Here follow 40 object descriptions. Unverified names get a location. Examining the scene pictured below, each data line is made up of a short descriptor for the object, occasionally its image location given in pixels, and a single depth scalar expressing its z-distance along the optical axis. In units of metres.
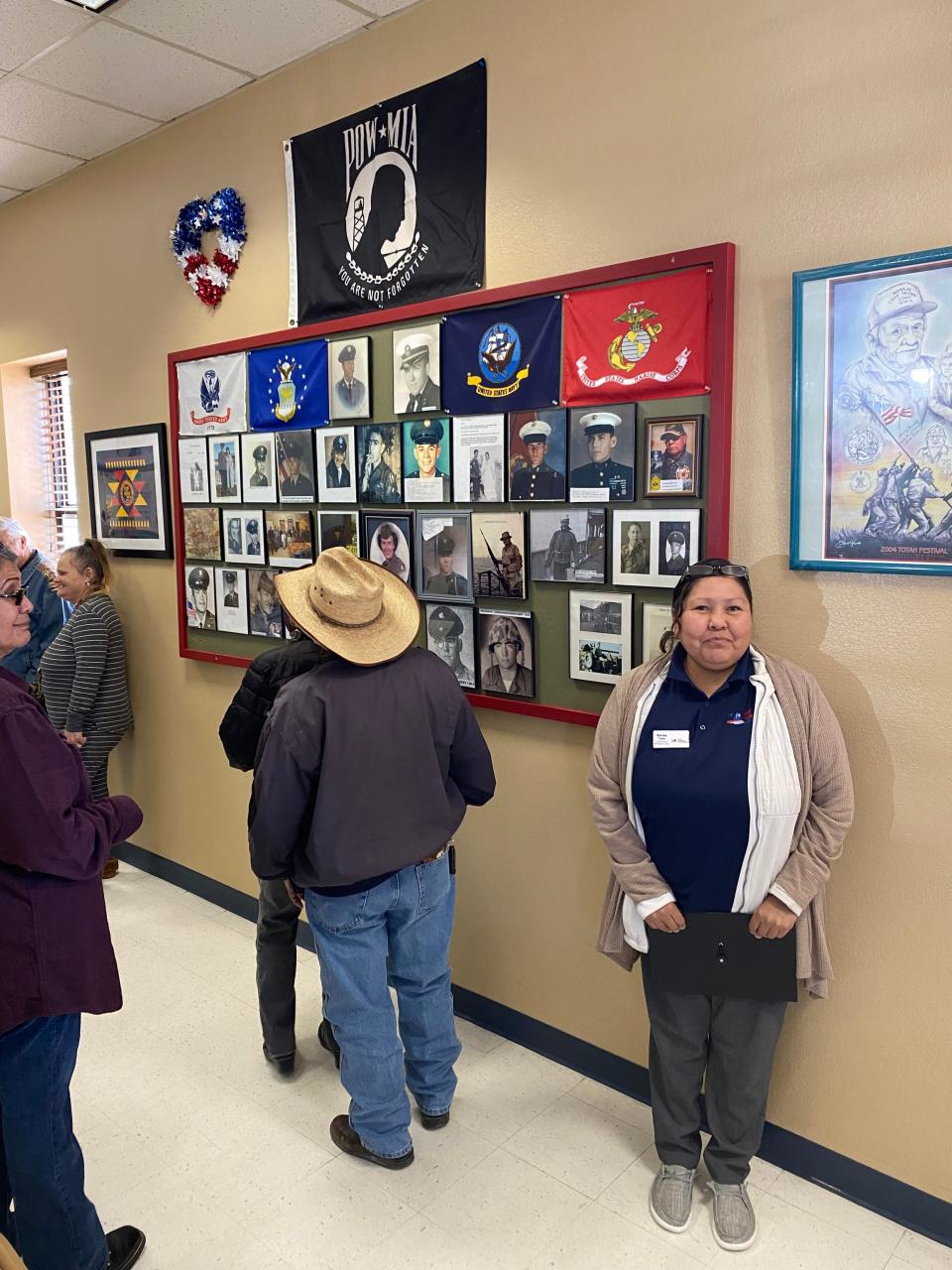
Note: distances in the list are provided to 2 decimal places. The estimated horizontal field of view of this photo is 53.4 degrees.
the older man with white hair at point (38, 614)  4.29
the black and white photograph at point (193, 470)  3.71
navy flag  2.58
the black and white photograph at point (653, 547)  2.35
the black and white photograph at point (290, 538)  3.35
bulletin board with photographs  2.35
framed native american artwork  3.96
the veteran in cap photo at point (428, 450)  2.87
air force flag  3.20
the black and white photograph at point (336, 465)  3.15
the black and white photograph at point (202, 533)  3.71
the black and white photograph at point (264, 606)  3.51
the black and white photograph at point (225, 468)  3.57
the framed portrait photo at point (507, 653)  2.72
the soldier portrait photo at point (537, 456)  2.58
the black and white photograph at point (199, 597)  3.77
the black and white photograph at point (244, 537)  3.53
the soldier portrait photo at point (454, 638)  2.87
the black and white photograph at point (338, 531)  3.18
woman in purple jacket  1.73
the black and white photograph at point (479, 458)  2.72
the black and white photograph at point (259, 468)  3.42
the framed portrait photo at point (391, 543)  3.00
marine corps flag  2.29
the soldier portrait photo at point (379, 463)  3.01
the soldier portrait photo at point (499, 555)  2.71
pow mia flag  2.73
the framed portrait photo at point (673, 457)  2.31
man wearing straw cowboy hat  2.20
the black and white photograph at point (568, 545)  2.54
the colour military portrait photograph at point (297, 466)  3.28
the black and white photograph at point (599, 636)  2.51
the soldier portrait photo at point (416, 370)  2.86
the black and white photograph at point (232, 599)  3.63
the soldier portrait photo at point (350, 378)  3.05
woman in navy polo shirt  2.05
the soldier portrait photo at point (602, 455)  2.44
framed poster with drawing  1.97
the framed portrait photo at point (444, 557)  2.85
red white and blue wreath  3.41
